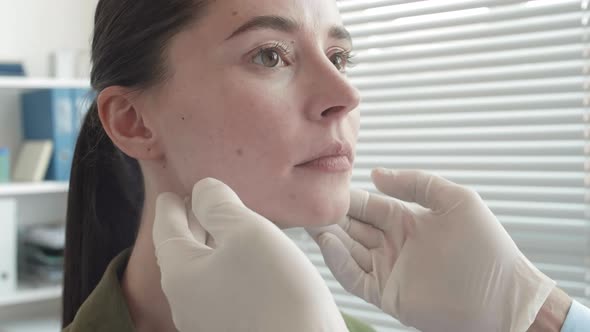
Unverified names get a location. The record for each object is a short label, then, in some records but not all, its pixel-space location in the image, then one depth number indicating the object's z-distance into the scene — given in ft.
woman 3.44
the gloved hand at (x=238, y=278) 2.51
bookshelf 8.59
